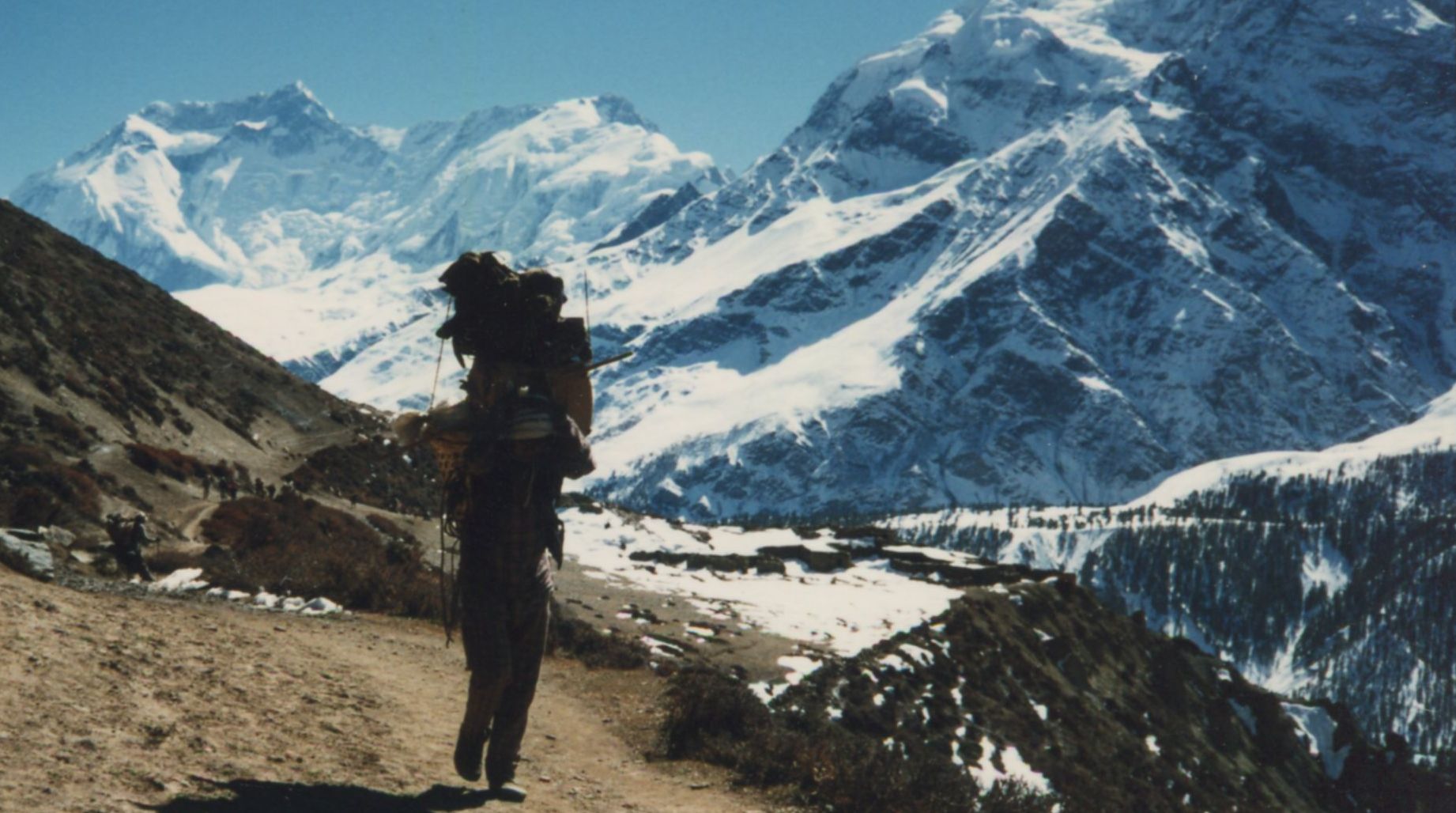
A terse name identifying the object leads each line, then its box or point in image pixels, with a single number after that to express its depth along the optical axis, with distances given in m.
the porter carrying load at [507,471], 9.34
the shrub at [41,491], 20.39
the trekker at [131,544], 19.02
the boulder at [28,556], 15.12
